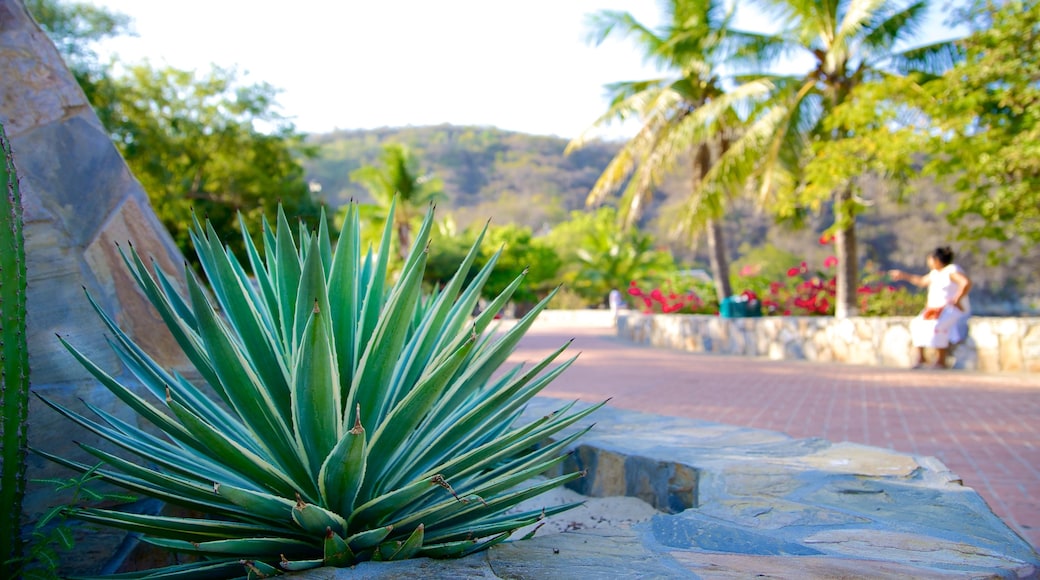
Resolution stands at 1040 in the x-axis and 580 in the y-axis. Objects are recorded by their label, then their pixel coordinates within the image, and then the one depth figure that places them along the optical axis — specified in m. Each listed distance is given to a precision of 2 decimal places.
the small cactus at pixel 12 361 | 1.61
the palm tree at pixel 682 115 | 13.82
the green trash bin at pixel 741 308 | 12.69
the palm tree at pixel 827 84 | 11.45
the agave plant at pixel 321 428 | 1.58
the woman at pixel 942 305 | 8.23
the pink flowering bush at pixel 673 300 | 15.22
